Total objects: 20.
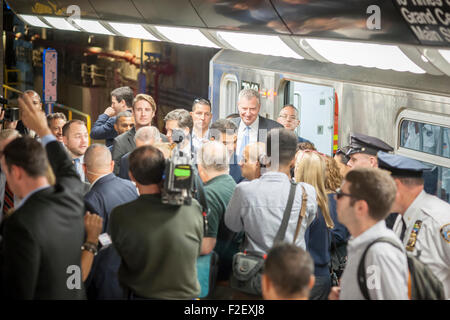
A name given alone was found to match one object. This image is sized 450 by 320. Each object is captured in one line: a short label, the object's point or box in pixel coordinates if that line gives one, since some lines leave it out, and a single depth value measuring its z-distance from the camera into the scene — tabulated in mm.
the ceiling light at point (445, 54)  4876
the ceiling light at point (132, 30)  10023
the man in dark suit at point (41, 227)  3180
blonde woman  4367
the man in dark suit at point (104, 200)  4070
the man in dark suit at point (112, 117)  7676
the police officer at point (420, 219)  3949
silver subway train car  5258
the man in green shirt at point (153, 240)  3619
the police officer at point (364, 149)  5074
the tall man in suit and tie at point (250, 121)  6738
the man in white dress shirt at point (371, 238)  3219
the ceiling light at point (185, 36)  8680
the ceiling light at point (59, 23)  12180
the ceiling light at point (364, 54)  5516
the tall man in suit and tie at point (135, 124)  6629
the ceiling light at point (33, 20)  12945
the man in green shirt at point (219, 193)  4371
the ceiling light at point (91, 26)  11117
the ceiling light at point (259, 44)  7133
